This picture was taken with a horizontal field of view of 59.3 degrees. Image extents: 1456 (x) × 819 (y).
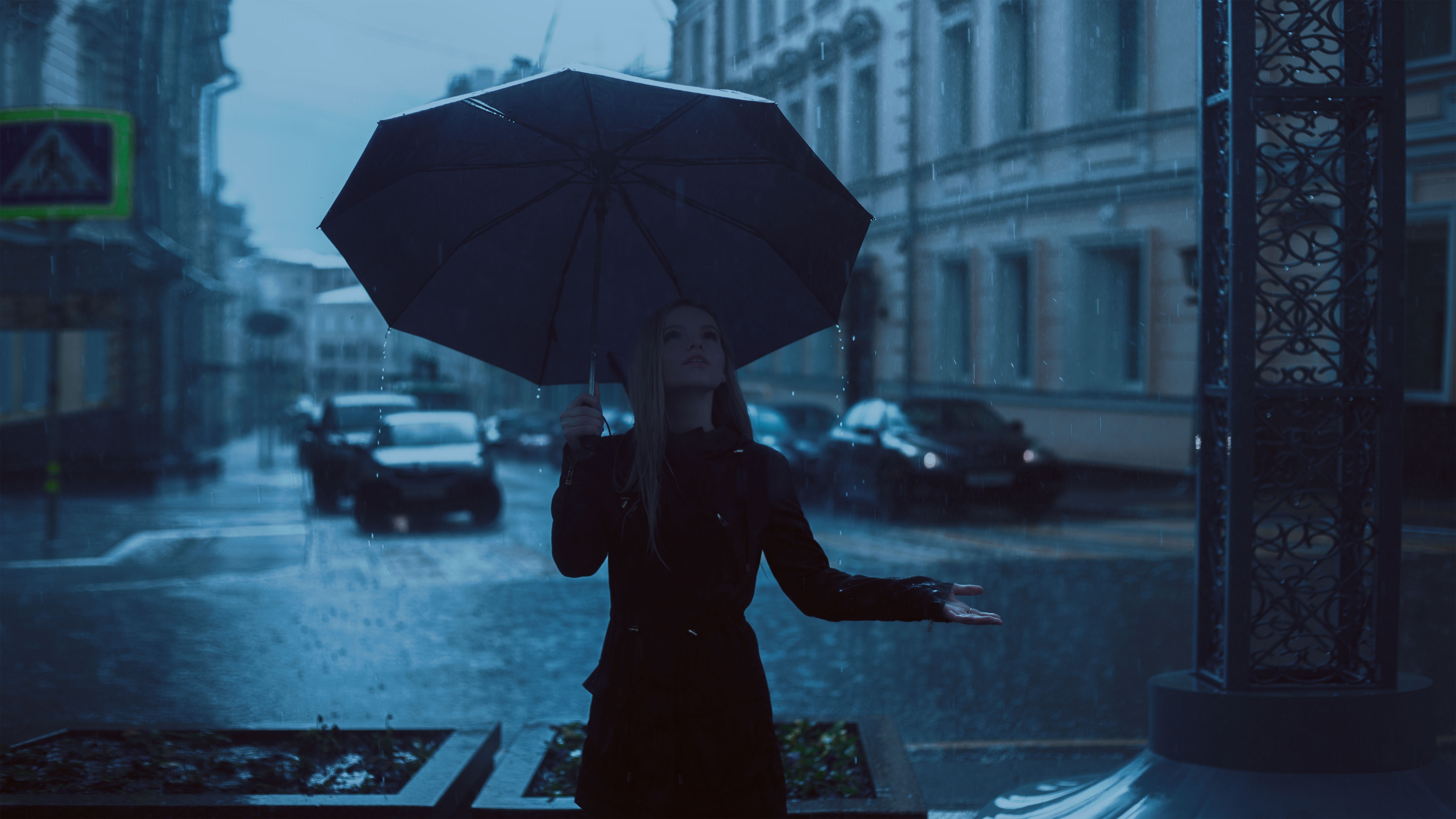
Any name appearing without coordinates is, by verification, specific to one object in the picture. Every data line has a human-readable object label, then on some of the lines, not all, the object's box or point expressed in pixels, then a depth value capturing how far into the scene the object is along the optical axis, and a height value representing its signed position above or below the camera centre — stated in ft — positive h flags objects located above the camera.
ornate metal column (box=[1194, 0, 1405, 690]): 11.42 +0.53
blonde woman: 7.63 -1.20
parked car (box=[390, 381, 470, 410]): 96.78 -0.15
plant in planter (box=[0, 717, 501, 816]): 11.37 -3.70
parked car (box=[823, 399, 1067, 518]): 47.29 -2.49
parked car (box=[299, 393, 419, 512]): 54.19 -2.05
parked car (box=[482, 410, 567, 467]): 97.96 -3.52
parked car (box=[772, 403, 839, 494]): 52.80 -1.68
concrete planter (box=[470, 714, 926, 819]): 11.19 -3.64
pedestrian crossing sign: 32.22 +5.84
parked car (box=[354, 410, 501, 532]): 47.24 -3.13
